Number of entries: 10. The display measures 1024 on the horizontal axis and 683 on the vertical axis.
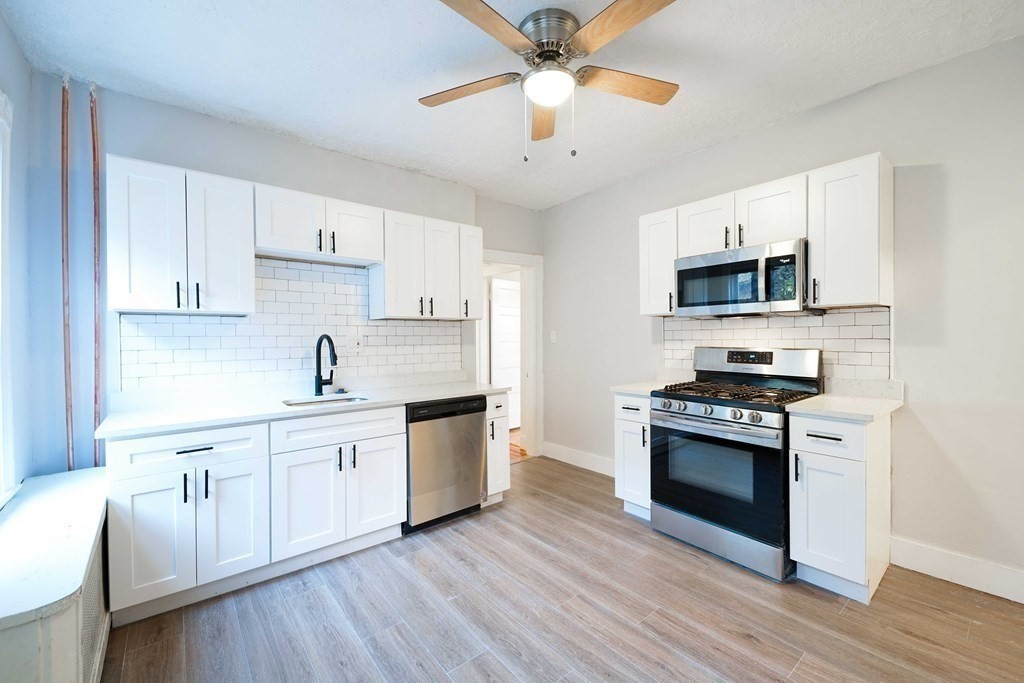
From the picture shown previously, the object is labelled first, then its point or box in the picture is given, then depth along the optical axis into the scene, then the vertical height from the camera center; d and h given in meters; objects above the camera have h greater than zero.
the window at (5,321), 1.82 +0.08
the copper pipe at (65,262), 2.24 +0.41
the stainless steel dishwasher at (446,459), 2.84 -0.88
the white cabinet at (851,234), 2.24 +0.54
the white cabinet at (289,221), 2.60 +0.74
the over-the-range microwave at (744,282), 2.46 +0.33
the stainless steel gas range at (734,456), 2.27 -0.73
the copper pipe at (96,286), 2.32 +0.29
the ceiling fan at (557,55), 1.55 +1.16
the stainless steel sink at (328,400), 2.76 -0.43
